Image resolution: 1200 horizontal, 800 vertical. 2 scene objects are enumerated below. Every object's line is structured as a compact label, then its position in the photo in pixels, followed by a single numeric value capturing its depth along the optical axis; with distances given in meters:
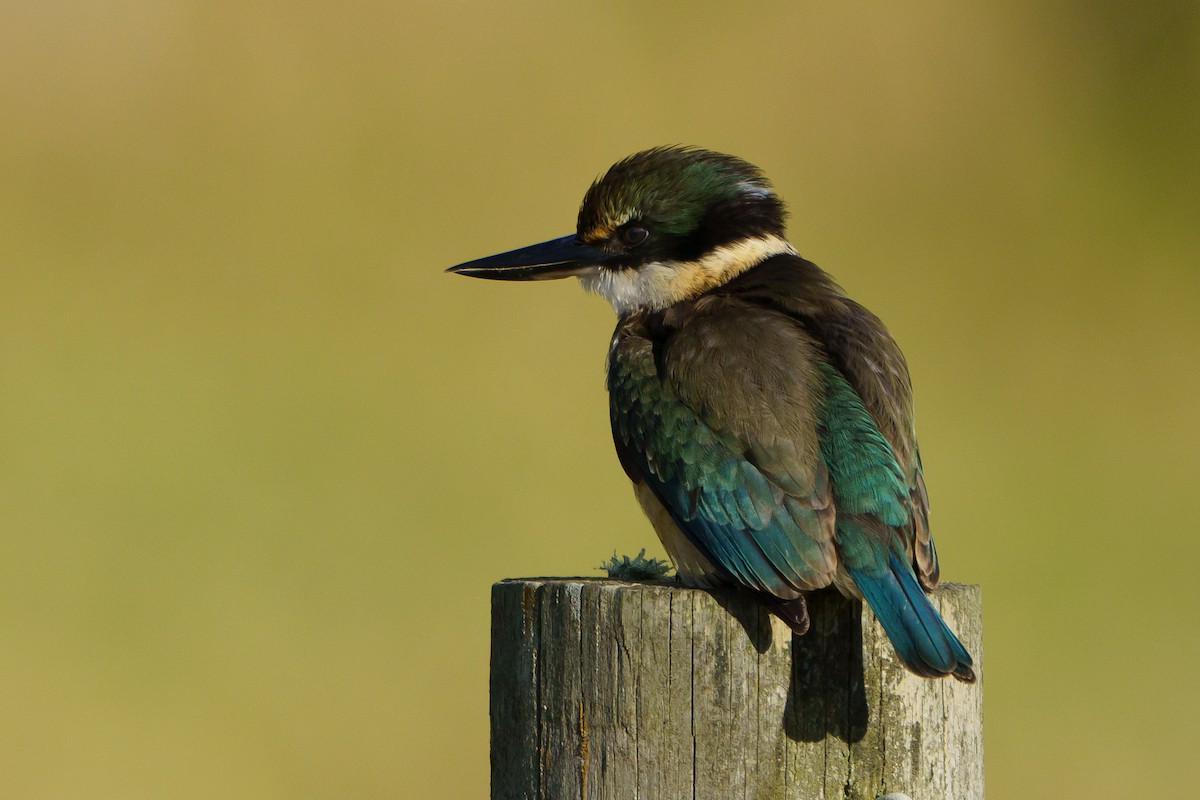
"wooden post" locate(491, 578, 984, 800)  5.29
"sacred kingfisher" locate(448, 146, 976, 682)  6.04
